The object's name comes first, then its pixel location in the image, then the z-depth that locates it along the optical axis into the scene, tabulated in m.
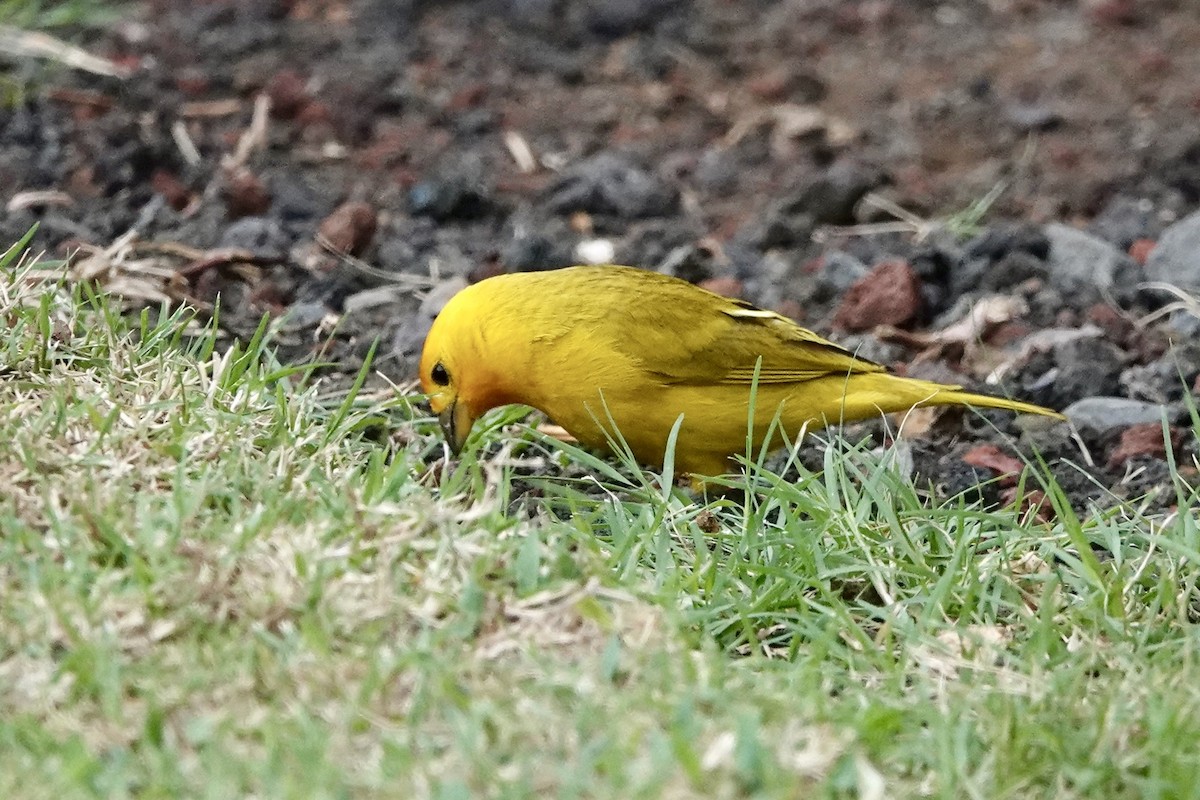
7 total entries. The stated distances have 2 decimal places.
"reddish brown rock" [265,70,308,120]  13.20
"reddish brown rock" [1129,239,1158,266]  11.24
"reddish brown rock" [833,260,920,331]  10.35
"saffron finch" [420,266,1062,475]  8.30
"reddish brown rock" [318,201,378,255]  10.90
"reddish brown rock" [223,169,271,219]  11.39
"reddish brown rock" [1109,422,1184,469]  8.58
